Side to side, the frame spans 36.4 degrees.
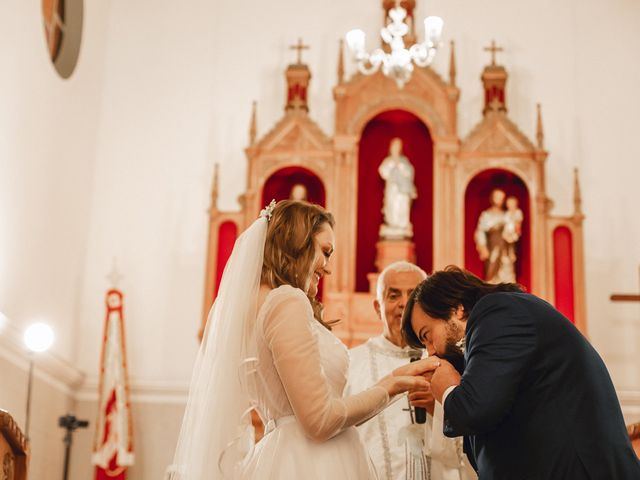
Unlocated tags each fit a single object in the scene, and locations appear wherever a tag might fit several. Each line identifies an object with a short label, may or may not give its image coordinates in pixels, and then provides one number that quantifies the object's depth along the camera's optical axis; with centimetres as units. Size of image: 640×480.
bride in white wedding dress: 332
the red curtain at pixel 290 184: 939
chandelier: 867
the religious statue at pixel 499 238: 880
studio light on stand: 693
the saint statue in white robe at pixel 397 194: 891
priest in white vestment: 442
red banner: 824
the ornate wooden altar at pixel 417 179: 876
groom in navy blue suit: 294
